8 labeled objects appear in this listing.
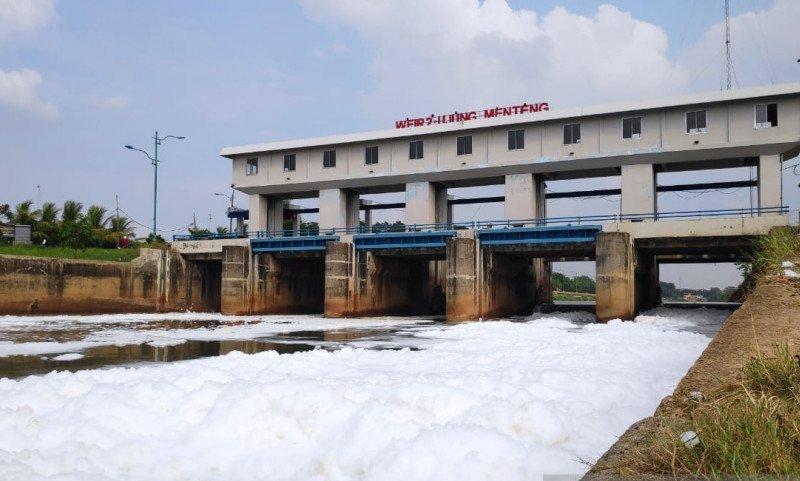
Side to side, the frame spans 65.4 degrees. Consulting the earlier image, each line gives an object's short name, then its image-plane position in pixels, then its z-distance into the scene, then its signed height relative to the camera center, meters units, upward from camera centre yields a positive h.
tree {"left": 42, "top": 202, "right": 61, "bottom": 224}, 60.72 +4.08
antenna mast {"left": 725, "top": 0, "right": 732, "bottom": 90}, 40.77 +13.96
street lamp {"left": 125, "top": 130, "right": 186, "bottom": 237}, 54.34 +8.11
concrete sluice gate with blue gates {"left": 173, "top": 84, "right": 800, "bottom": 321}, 34.66 +3.03
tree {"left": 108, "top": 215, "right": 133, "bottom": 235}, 62.84 +2.98
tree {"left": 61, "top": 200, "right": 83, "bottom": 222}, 61.17 +4.25
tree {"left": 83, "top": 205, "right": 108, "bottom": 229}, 59.69 +3.65
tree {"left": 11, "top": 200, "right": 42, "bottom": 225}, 59.44 +3.72
